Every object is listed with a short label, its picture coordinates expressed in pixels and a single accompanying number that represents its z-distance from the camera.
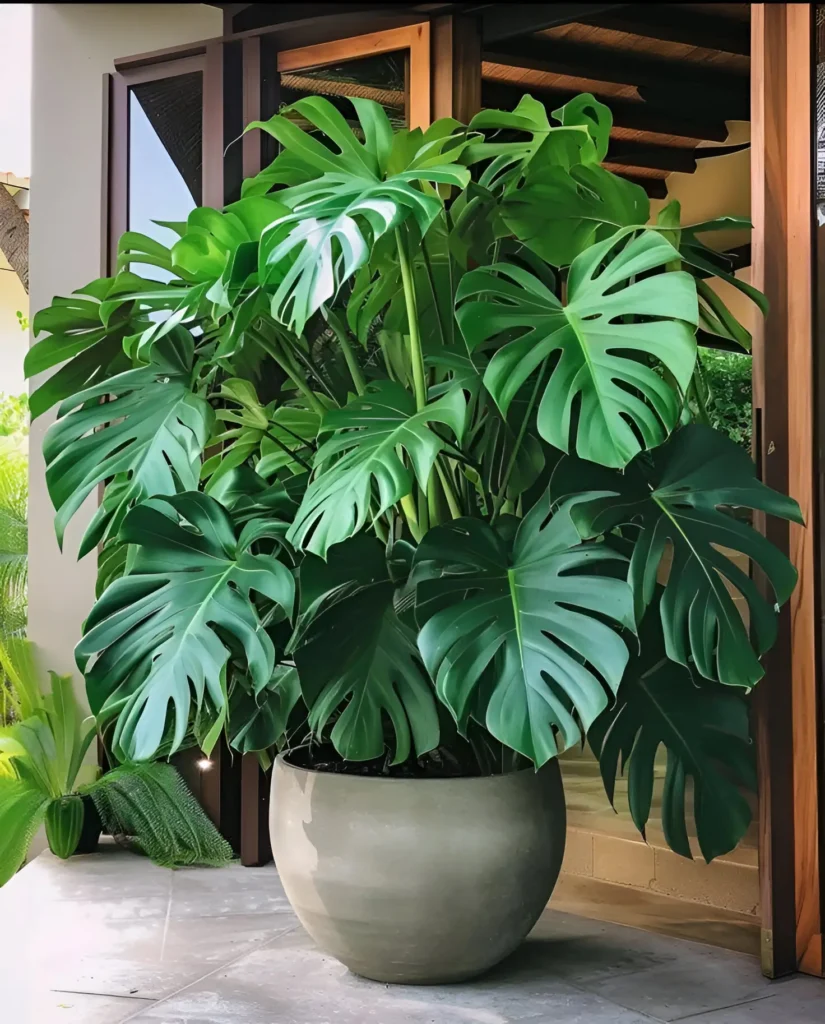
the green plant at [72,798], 2.96
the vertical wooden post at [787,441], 2.18
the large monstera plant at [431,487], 1.68
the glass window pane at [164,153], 3.20
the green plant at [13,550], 3.79
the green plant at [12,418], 5.80
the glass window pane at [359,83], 3.00
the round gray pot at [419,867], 1.96
